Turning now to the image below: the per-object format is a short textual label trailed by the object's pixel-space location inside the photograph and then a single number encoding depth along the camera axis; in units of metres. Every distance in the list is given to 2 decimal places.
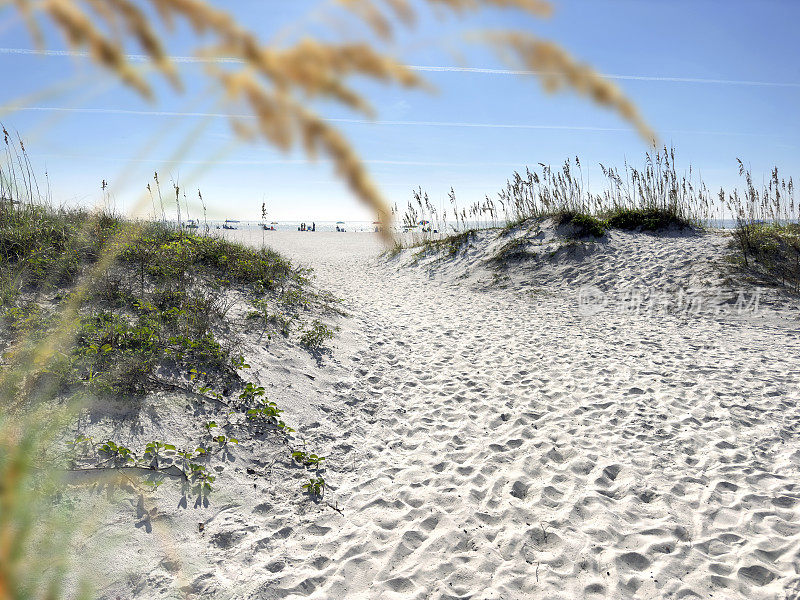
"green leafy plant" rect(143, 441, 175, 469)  3.97
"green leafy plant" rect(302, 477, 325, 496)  4.16
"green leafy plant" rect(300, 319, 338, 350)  7.50
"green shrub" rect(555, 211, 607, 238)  15.56
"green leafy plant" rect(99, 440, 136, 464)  3.80
